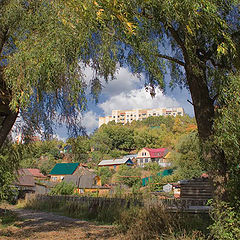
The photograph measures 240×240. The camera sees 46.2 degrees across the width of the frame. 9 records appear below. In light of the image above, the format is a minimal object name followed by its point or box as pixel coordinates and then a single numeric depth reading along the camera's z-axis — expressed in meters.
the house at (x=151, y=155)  70.23
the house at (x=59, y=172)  49.16
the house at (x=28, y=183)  31.04
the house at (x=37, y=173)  52.26
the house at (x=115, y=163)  63.37
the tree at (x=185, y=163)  32.53
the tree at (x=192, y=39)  4.86
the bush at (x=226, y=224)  4.48
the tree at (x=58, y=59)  4.48
